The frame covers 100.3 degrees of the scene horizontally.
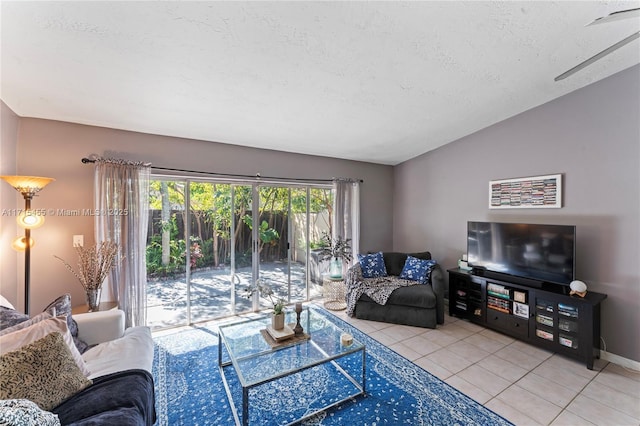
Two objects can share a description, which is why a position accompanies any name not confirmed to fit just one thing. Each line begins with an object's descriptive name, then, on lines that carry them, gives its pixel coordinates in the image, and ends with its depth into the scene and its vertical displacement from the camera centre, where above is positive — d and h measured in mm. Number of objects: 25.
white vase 2494 -808
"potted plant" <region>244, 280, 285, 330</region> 2328 -901
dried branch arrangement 2520 -487
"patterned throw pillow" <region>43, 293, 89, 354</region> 1870 -709
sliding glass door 3311 -440
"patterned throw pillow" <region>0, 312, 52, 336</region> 1576 -685
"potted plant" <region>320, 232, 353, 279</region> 4266 -612
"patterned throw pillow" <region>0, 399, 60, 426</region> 925 -745
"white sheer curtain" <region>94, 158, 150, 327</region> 2773 -105
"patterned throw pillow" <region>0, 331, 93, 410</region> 1239 -799
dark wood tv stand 2498 -1060
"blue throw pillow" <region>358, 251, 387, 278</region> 3969 -780
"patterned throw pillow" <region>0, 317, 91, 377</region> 1437 -696
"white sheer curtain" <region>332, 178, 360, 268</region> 4383 +61
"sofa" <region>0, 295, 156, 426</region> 1232 -903
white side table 4152 -1214
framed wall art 3012 +261
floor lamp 2197 -42
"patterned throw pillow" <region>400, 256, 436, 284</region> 3652 -782
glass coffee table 1909 -1131
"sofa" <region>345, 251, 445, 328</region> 3285 -1057
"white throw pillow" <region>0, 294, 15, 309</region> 1907 -652
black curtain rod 2756 +527
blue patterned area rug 1890 -1441
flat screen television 2734 -418
